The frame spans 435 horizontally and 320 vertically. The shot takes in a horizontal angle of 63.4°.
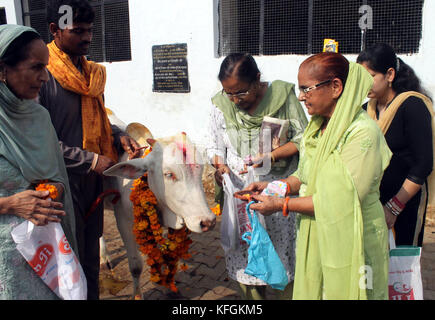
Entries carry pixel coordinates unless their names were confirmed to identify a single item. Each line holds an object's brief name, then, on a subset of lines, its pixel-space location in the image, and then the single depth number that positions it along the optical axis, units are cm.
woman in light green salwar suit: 167
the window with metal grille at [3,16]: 839
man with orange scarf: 246
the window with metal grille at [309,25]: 506
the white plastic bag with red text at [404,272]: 206
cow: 249
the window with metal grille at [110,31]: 716
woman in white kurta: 244
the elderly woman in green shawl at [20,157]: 172
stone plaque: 638
